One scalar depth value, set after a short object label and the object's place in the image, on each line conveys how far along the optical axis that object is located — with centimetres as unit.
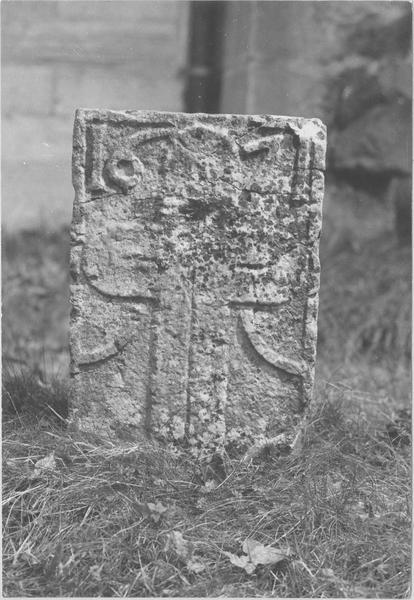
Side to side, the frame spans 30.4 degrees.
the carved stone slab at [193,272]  261
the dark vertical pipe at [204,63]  622
